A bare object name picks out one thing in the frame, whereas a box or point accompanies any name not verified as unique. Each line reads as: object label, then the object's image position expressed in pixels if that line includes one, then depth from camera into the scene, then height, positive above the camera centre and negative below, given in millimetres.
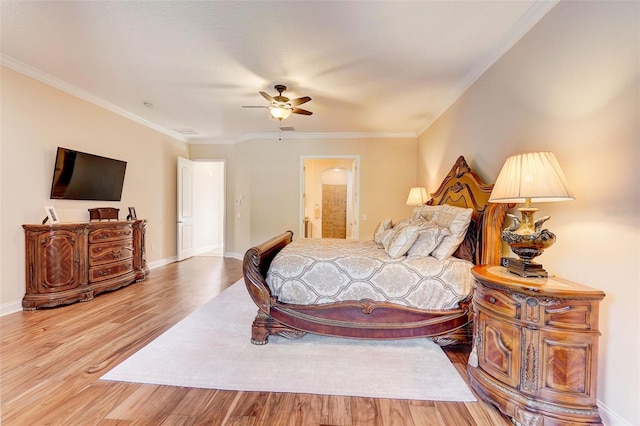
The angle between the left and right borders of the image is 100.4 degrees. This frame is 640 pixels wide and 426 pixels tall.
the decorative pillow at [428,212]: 3242 -62
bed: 2309 -756
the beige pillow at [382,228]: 3584 -302
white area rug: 1828 -1247
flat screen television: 3457 +361
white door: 5910 -133
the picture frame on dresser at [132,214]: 4473 -198
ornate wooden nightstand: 1389 -778
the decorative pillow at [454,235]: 2456 -257
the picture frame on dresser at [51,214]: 3326 -160
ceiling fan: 3296 +1255
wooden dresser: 3102 -767
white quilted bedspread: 2309 -645
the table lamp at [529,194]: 1580 +88
